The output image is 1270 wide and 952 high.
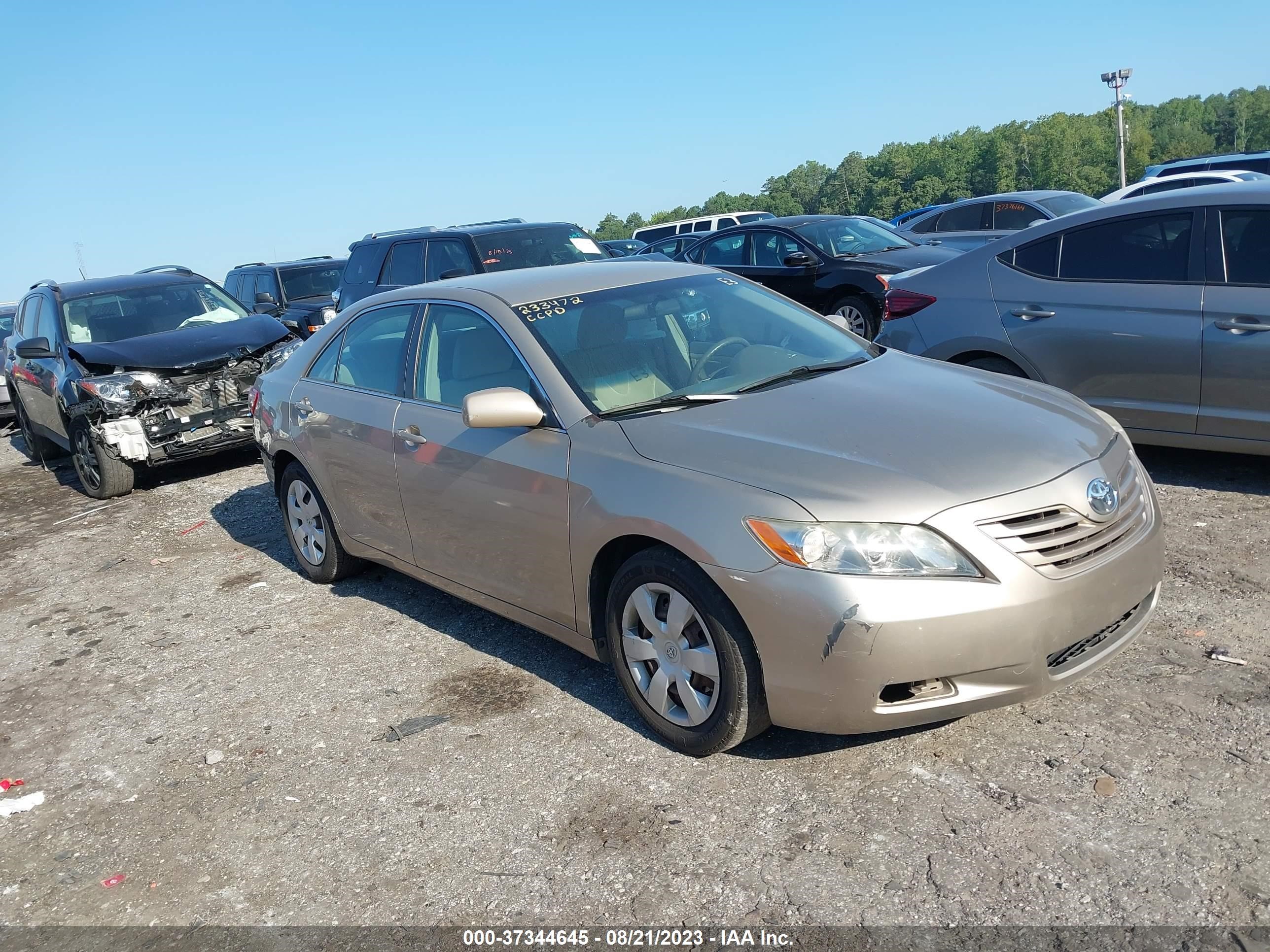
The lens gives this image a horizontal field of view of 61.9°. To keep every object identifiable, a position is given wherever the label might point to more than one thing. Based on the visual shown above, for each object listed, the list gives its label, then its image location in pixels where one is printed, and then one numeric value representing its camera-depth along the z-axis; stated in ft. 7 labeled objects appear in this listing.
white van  99.25
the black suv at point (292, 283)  54.54
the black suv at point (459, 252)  34.60
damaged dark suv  29.63
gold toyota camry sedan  10.62
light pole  162.71
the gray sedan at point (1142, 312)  18.56
